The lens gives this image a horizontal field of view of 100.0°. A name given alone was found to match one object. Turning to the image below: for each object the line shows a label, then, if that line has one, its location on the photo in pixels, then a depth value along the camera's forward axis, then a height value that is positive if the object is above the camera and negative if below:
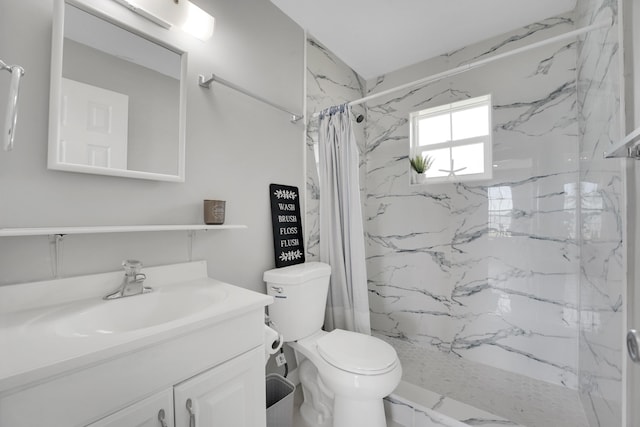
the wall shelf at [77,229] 0.78 -0.04
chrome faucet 1.01 -0.25
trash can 1.31 -0.95
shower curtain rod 1.16 +0.82
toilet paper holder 1.09 -0.49
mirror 0.96 +0.50
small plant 2.31 +0.48
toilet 1.22 -0.68
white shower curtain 1.85 -0.04
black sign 1.71 -0.04
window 2.10 +0.68
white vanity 0.58 -0.36
